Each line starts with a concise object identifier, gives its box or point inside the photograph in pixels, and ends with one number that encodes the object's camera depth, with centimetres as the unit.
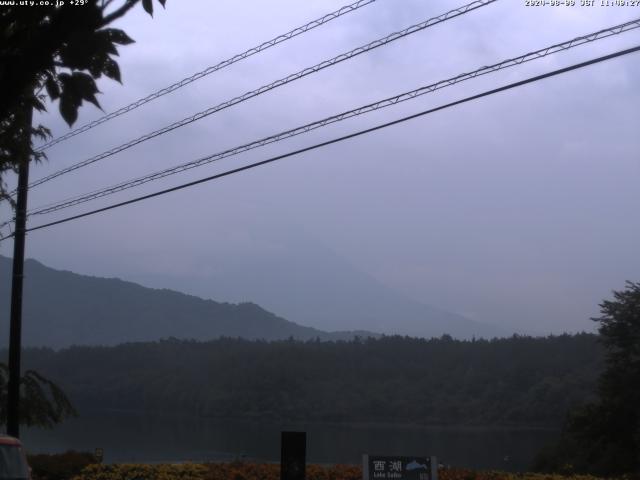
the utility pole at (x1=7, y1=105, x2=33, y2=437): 1795
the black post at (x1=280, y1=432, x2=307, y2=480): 1317
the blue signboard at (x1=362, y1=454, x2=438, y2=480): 1295
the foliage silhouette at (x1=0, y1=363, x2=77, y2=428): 1995
